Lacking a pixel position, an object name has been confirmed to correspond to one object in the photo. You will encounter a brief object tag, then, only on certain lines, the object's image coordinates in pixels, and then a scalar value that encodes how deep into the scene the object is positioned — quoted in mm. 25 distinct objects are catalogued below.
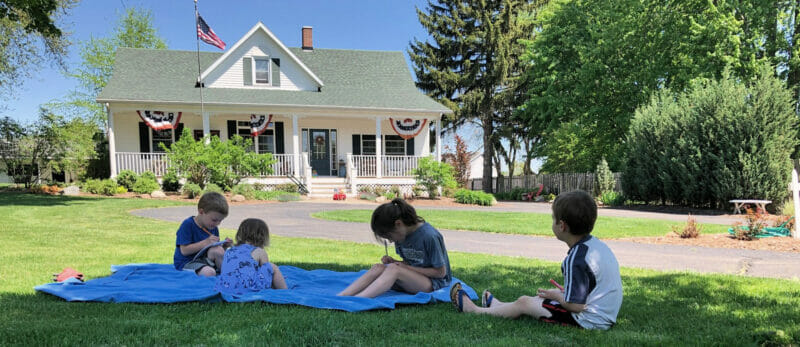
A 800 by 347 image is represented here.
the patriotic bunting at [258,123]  19391
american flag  18031
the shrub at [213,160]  16188
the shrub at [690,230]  8641
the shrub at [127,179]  17250
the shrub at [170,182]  17156
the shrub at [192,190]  15648
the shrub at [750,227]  8289
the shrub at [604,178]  19953
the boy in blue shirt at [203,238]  4566
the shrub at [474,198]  17547
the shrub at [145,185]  16750
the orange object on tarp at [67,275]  4406
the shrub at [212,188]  15695
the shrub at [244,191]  16109
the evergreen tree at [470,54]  29547
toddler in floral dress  3906
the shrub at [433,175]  18500
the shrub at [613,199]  18391
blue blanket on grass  3715
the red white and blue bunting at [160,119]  18234
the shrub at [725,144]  14297
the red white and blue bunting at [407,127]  20891
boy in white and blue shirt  2914
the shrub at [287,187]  18562
